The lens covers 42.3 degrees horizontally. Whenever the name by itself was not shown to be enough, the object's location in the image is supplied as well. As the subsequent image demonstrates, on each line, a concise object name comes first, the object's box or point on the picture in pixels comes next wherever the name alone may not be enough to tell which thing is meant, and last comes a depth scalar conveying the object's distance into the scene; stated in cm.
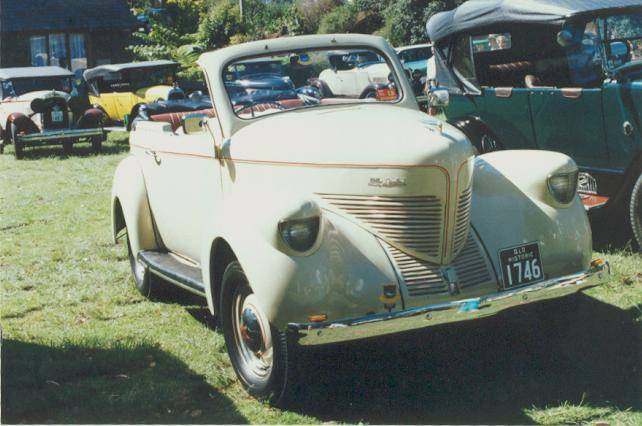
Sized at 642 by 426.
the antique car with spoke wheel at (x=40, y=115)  1582
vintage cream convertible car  382
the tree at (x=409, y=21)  2886
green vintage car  654
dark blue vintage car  500
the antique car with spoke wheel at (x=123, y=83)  2011
